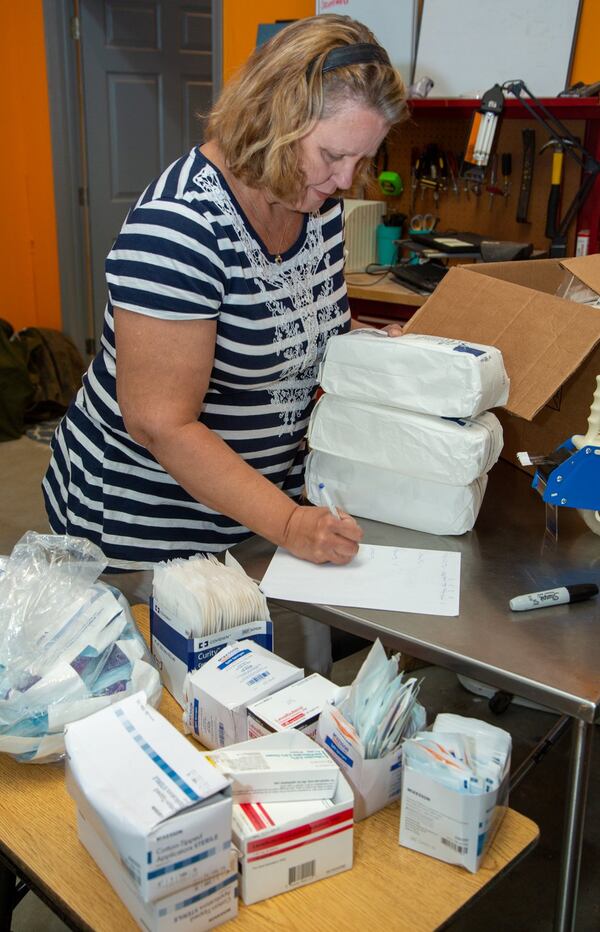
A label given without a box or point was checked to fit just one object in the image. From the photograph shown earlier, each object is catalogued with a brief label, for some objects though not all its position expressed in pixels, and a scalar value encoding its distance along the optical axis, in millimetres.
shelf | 2797
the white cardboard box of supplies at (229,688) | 975
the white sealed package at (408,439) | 1351
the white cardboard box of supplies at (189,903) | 762
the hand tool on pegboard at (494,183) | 3254
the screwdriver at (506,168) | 3188
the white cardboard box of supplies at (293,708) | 941
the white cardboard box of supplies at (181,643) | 1045
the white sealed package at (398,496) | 1400
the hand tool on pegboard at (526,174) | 3090
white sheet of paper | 1236
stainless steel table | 1073
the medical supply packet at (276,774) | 852
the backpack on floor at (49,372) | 4594
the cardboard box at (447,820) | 846
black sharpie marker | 1216
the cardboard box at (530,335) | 1466
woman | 1233
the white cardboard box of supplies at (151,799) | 738
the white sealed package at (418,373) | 1342
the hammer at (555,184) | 2964
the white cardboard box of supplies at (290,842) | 814
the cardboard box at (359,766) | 904
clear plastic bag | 967
